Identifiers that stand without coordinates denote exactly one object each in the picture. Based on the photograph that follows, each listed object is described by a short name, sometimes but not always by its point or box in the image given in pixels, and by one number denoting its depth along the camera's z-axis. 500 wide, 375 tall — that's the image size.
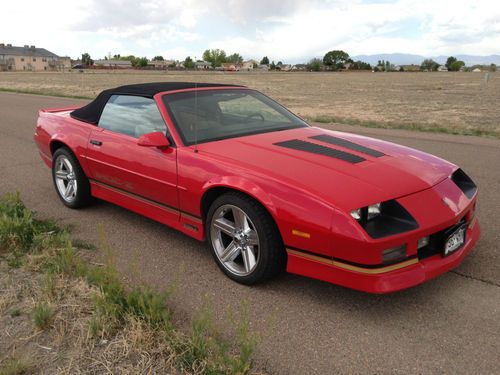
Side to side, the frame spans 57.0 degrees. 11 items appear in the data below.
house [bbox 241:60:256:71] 172.81
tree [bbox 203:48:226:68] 160.88
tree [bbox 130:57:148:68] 141.73
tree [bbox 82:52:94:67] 145.57
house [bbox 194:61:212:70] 148.86
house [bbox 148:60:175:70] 154.62
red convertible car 2.86
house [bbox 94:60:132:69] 149.00
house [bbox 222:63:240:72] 153.89
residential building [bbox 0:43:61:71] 132.38
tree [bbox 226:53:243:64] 169.68
